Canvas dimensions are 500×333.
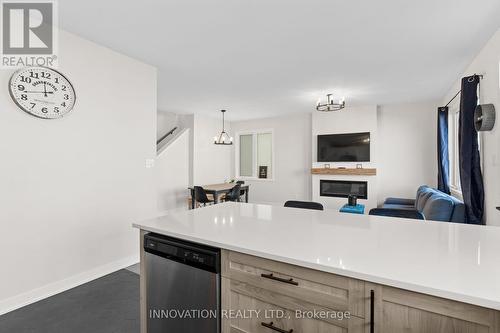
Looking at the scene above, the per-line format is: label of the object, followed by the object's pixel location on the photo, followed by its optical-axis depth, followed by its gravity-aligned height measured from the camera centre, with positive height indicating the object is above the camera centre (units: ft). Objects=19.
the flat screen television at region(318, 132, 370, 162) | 19.26 +1.57
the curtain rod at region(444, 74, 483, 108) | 9.59 +3.63
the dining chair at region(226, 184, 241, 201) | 18.90 -1.92
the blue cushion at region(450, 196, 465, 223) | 10.31 -1.82
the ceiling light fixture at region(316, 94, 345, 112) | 13.96 +3.37
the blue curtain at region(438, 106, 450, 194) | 14.71 +0.82
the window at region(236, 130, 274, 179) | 24.45 +1.27
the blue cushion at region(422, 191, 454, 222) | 10.52 -1.70
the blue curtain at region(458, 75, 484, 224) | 9.57 +0.37
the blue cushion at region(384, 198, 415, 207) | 16.81 -2.24
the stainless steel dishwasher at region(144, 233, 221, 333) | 4.44 -2.18
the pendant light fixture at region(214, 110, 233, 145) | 20.74 +2.79
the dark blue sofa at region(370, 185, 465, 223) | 7.22 -1.62
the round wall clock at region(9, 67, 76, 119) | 7.10 +2.21
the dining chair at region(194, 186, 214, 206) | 17.62 -1.84
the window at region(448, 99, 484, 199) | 14.38 +1.26
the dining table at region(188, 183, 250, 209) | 17.72 -1.55
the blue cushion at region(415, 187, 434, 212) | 12.85 -1.55
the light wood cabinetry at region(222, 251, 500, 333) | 2.83 -1.74
